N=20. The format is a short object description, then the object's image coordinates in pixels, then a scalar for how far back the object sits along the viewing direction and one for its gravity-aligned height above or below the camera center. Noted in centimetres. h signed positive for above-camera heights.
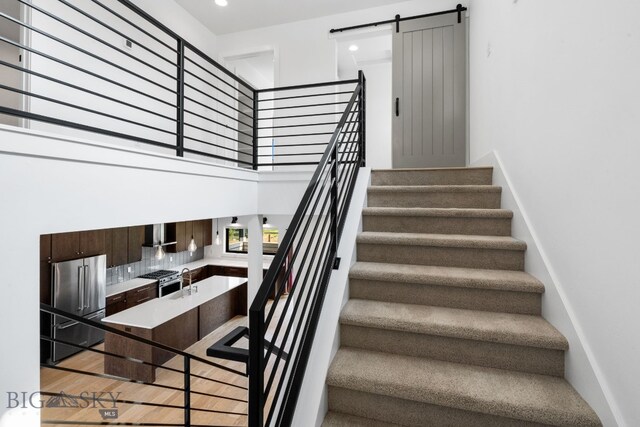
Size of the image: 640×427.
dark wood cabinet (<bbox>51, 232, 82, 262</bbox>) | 464 -56
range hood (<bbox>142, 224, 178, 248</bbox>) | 638 -52
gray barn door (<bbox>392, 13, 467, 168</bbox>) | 392 +153
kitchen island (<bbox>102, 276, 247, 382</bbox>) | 439 -178
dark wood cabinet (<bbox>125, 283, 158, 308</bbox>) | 562 -155
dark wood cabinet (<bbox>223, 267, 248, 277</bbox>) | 716 -138
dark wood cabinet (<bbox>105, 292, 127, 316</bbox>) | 528 -159
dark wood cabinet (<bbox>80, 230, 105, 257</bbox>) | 507 -54
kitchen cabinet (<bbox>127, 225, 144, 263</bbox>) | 602 -64
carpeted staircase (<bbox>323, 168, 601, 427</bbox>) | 126 -56
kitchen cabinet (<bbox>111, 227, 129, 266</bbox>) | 565 -65
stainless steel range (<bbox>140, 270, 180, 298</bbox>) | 620 -139
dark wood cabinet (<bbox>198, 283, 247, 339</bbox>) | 568 -195
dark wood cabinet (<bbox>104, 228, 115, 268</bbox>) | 549 -62
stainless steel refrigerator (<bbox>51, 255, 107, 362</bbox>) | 457 -132
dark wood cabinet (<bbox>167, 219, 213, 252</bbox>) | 680 -51
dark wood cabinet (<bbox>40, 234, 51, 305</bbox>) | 450 -83
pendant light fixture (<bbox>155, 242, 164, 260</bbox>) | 612 -83
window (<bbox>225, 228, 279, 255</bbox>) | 817 -83
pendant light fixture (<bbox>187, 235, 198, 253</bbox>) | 688 -78
